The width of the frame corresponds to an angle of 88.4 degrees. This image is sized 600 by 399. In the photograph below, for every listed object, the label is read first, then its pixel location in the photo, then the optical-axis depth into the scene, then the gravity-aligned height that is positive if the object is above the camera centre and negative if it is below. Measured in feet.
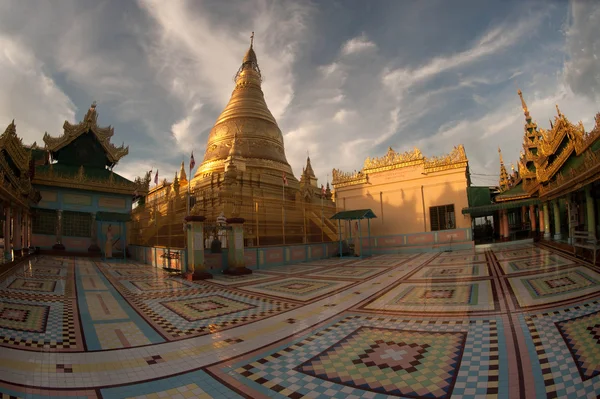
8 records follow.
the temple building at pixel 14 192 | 31.78 +4.53
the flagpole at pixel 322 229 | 53.53 -1.68
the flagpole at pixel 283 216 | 43.32 +0.73
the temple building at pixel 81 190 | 57.16 +7.72
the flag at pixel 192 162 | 40.78 +8.26
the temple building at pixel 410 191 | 54.03 +4.65
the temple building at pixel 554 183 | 33.22 +3.52
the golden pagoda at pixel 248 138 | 68.54 +20.27
